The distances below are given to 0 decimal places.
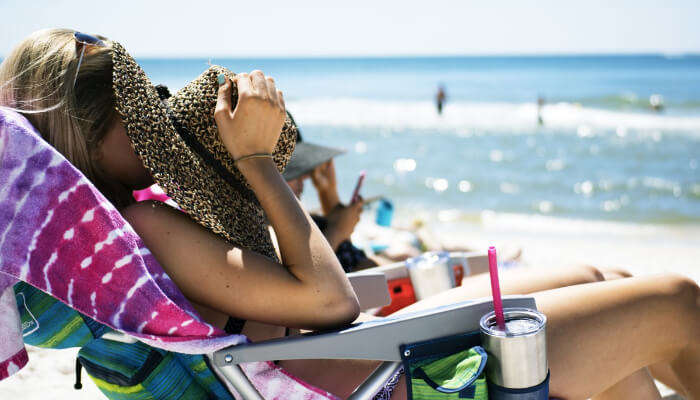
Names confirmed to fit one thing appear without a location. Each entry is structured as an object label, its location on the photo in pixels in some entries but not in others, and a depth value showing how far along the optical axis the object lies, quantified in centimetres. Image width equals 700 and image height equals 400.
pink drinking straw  243
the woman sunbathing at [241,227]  242
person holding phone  368
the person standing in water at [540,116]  2195
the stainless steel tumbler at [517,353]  239
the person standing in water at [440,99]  2492
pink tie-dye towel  238
